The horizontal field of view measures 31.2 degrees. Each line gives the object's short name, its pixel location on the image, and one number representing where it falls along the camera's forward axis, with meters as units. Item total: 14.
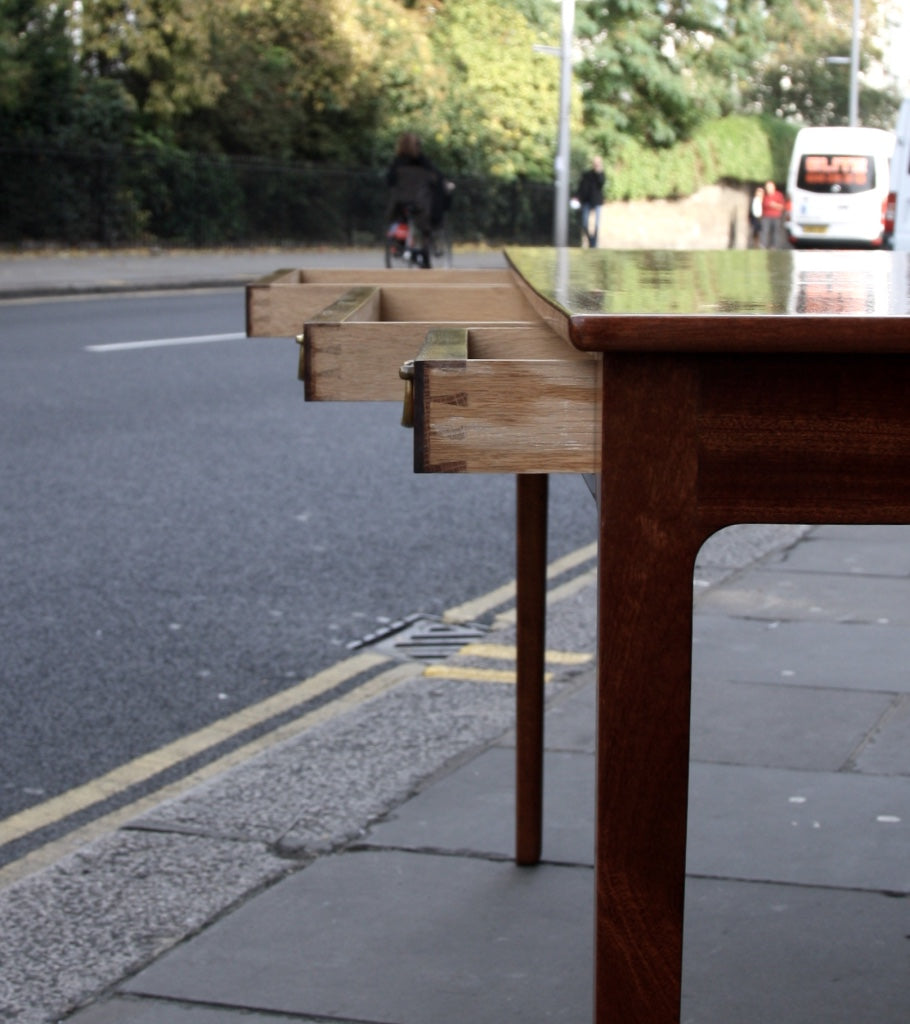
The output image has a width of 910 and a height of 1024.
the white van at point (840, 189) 31.64
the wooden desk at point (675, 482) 1.30
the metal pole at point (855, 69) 45.81
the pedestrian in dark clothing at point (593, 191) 33.28
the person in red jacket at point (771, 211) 36.34
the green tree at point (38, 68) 26.78
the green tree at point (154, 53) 29.53
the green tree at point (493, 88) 38.50
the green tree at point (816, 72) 66.94
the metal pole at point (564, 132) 28.88
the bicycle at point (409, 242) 21.06
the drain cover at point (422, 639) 4.79
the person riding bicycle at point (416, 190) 20.77
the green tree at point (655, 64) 45.25
